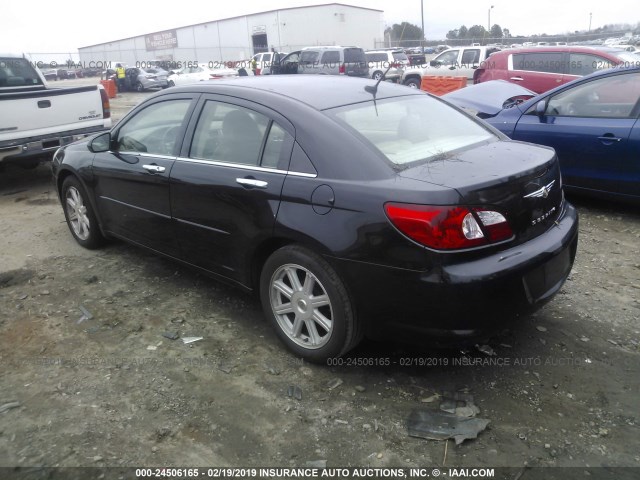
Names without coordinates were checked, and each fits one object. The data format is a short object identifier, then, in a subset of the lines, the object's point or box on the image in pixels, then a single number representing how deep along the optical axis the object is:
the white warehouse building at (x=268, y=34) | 53.19
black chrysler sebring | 2.61
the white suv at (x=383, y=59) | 26.01
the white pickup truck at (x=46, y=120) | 6.96
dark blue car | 5.14
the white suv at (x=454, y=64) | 17.77
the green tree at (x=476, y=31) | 73.56
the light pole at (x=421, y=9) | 39.08
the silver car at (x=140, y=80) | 30.32
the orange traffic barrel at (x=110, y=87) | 25.11
